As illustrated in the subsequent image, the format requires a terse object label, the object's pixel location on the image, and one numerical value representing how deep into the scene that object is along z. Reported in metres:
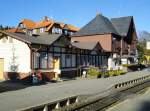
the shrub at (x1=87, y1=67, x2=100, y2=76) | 16.41
